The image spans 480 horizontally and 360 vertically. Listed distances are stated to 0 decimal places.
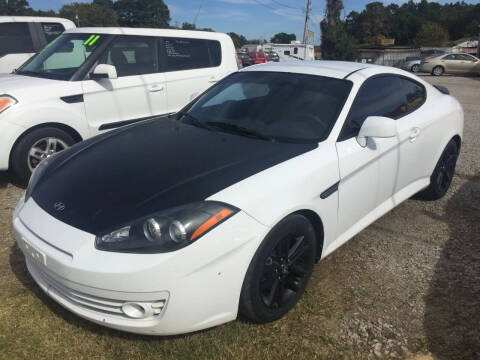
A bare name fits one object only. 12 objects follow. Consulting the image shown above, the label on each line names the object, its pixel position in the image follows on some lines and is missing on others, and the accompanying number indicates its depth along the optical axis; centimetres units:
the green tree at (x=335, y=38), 3391
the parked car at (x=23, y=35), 718
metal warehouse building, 3693
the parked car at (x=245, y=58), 2558
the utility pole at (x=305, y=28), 4319
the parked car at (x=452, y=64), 2283
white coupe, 198
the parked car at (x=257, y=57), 2862
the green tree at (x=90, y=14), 8500
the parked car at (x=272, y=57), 3354
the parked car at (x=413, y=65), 2686
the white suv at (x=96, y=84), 430
